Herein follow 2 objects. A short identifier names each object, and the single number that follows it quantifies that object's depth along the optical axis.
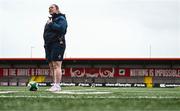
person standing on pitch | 7.16
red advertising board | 32.66
